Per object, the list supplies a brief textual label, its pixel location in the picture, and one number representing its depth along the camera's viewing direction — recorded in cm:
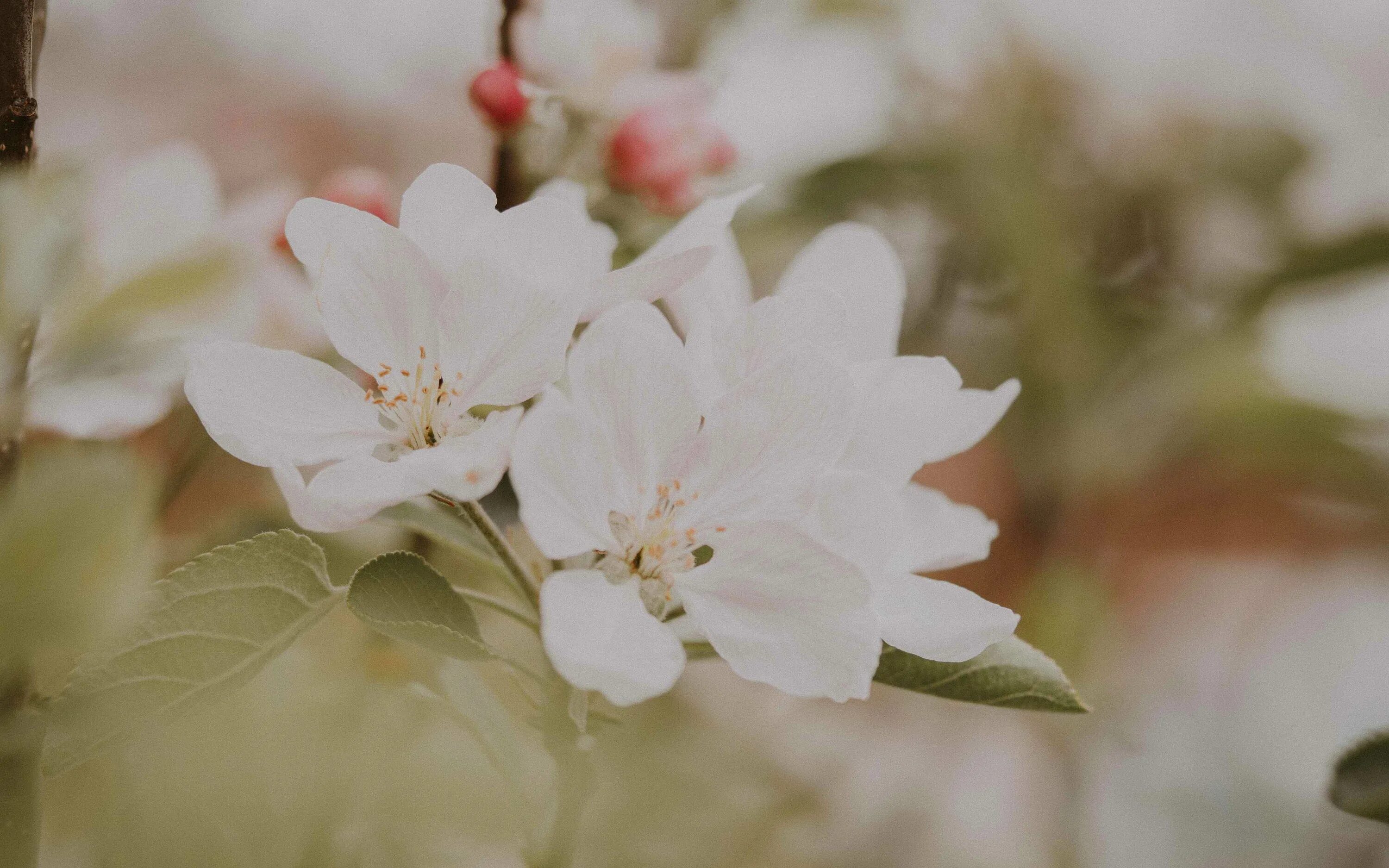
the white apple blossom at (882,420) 25
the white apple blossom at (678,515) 24
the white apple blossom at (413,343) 25
